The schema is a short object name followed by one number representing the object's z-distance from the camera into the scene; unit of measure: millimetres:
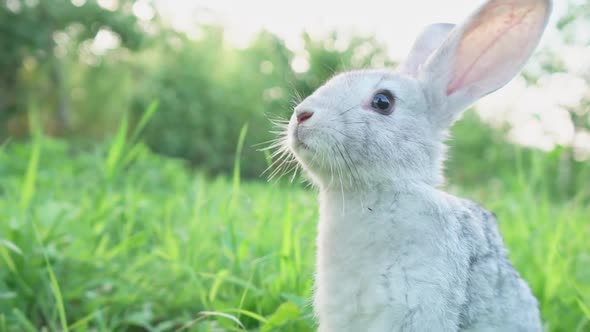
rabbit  584
